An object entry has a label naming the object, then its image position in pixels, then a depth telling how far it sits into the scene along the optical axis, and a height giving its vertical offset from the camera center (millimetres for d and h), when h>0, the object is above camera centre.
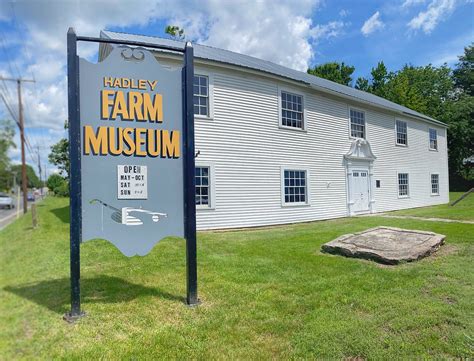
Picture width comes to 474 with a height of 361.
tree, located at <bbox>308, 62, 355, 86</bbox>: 40688 +13063
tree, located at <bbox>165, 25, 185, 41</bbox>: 26250 +11553
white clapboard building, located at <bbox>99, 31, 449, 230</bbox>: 12242 +1708
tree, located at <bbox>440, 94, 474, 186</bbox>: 35906 +4424
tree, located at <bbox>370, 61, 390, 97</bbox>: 43438 +13127
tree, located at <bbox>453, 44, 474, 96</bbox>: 43156 +13432
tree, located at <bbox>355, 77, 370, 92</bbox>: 42778 +12042
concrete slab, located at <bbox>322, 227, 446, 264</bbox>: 6621 -1172
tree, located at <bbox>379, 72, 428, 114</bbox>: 37000 +9564
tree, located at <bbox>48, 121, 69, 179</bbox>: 22908 +2584
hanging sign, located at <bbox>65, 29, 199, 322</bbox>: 4324 +479
